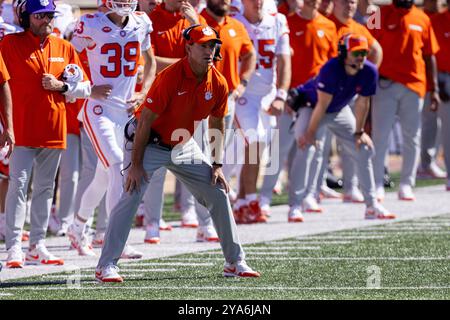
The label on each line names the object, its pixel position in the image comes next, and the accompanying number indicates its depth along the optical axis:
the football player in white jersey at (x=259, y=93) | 13.34
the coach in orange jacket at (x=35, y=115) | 10.13
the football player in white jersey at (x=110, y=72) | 10.55
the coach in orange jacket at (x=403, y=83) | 15.38
